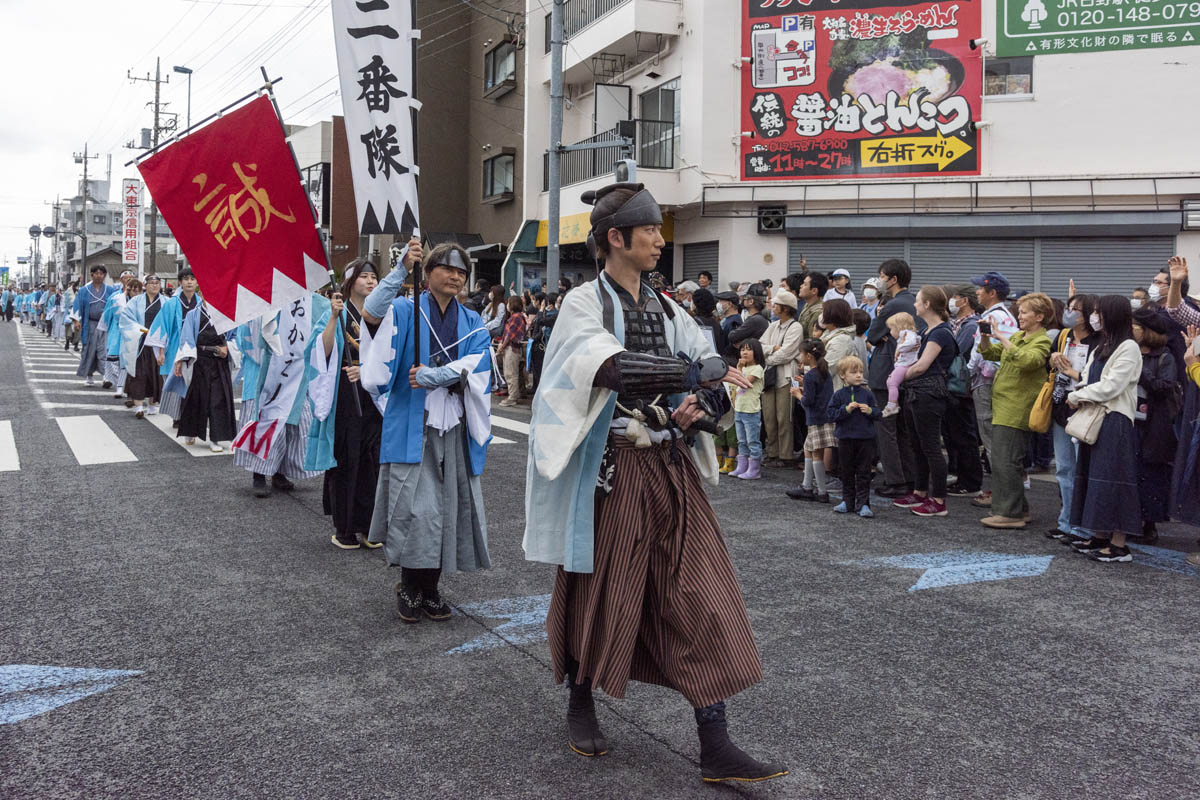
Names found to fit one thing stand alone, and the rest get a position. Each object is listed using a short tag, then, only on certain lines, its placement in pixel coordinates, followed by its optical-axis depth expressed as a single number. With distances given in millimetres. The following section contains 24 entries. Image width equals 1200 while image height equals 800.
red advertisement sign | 17266
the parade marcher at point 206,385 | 10320
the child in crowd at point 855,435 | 7574
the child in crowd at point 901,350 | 7891
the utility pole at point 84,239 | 59384
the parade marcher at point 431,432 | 4762
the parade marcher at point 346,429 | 6199
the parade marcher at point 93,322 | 17125
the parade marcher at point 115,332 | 15188
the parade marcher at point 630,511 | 3168
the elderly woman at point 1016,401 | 6961
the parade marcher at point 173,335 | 11062
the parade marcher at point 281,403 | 7762
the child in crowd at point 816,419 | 8023
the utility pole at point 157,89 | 42250
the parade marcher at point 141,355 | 13461
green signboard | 16125
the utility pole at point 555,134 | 17953
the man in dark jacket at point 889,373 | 8148
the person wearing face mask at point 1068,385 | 6574
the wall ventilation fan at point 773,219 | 18547
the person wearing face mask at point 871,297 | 10767
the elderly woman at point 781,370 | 9492
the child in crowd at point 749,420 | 9242
